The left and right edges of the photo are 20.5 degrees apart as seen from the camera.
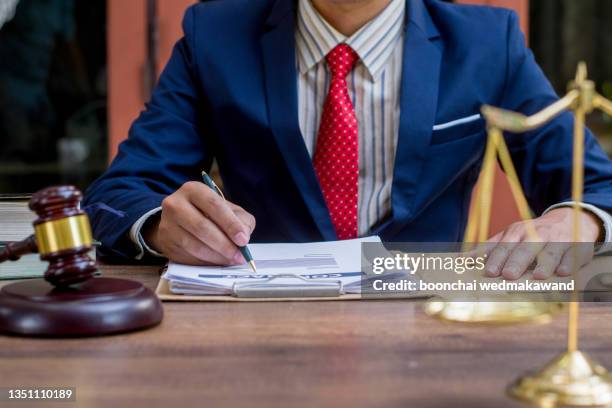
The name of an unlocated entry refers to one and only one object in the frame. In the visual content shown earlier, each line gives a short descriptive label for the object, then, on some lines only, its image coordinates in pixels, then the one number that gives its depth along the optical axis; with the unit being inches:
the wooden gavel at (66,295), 48.8
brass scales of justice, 42.0
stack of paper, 55.2
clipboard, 54.3
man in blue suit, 70.6
